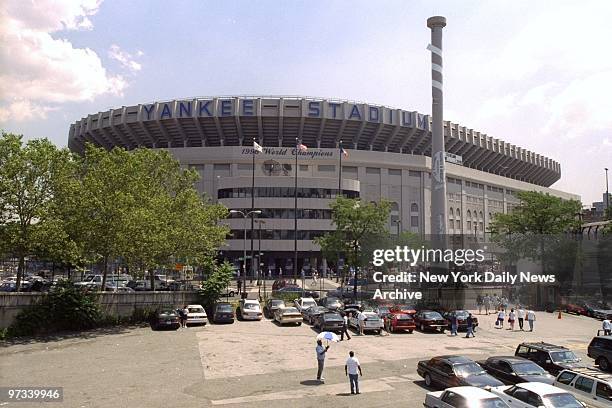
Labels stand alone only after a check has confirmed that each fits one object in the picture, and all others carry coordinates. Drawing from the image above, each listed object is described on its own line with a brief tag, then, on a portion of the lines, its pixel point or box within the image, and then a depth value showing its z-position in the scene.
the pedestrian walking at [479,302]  42.11
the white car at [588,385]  14.59
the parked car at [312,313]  33.26
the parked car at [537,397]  12.94
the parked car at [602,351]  21.41
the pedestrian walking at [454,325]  30.23
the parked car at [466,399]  12.49
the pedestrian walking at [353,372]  16.63
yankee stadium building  86.62
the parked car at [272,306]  36.88
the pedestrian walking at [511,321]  32.88
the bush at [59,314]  27.92
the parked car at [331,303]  38.62
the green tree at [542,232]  51.03
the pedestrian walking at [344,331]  27.97
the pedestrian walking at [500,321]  33.39
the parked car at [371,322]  29.86
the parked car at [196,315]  32.59
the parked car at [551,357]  19.00
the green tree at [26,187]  27.84
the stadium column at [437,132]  56.78
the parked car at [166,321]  31.02
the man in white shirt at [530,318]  32.56
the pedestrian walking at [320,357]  18.19
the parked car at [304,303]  37.33
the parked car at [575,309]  43.31
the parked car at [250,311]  35.66
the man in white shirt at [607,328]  29.19
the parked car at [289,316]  33.09
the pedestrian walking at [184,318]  32.50
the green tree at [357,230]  49.28
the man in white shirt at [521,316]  32.68
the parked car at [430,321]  31.20
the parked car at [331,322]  29.17
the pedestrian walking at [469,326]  29.69
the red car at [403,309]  36.20
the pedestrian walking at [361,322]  29.80
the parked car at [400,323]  30.69
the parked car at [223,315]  33.97
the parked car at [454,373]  16.16
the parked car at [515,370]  16.83
